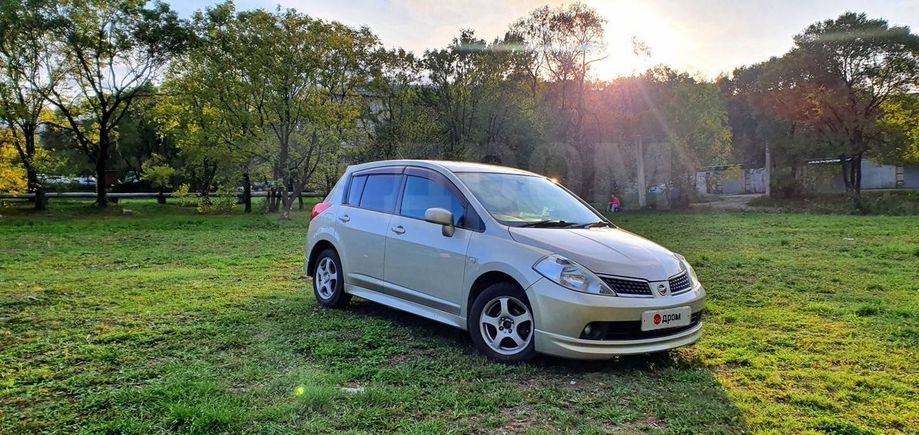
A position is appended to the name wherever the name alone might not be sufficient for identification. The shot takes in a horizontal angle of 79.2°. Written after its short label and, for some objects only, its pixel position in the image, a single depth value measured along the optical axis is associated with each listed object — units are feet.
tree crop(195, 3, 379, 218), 73.36
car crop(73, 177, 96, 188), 143.25
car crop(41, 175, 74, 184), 86.28
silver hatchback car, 12.68
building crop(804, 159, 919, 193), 106.73
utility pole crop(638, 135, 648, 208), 104.15
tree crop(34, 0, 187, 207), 79.36
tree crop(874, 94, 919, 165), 85.66
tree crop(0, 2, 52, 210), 75.92
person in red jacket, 97.15
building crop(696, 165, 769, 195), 124.26
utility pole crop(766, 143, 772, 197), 106.09
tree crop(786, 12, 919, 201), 88.07
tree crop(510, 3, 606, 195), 92.48
